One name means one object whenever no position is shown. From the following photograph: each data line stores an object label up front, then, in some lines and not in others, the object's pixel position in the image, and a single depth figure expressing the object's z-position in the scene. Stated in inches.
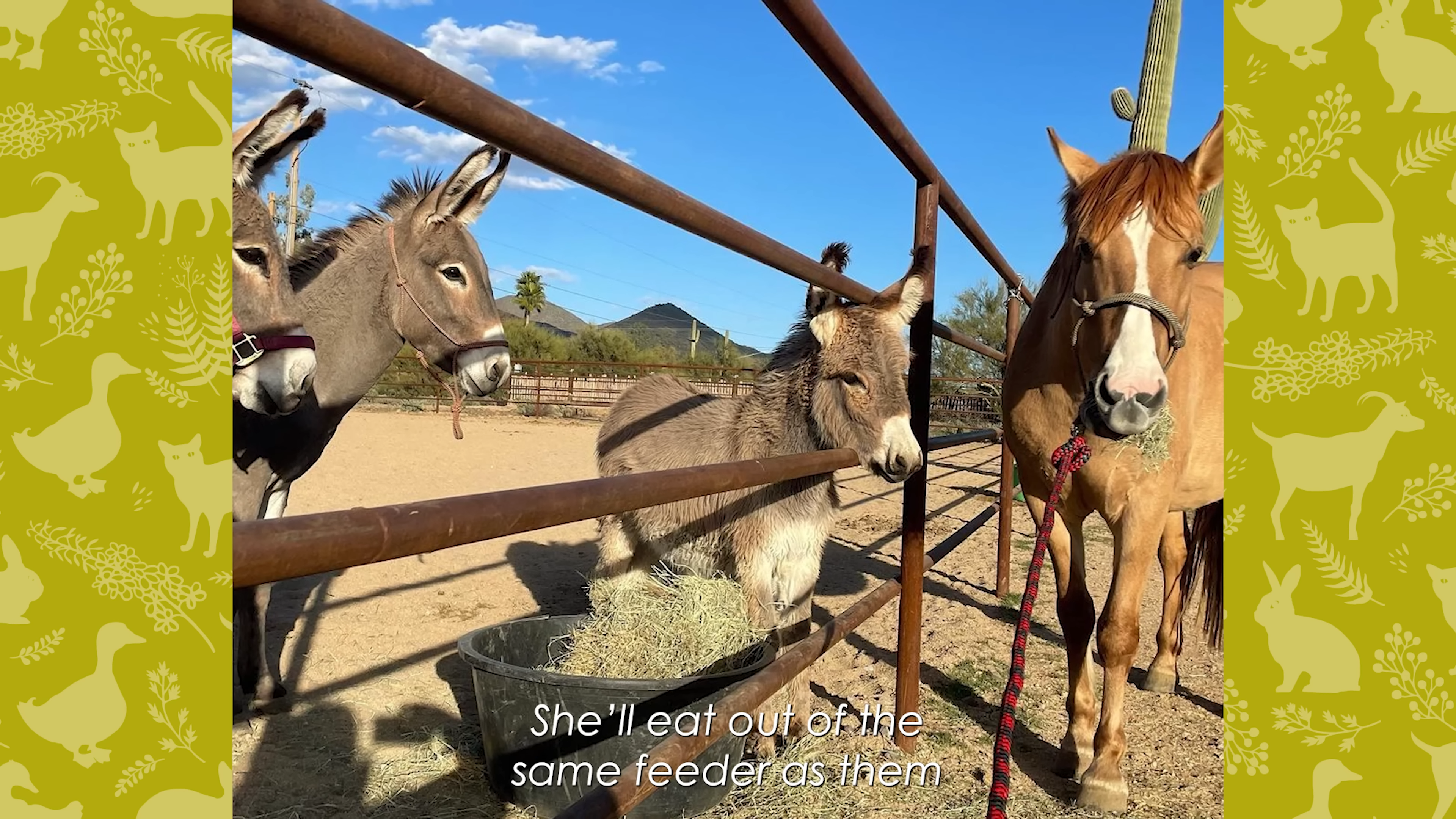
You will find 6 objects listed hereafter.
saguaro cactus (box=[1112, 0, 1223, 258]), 319.9
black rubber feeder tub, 90.6
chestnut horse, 81.8
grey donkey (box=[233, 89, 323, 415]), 89.9
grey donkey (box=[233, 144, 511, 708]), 128.4
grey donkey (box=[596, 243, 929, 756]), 110.0
